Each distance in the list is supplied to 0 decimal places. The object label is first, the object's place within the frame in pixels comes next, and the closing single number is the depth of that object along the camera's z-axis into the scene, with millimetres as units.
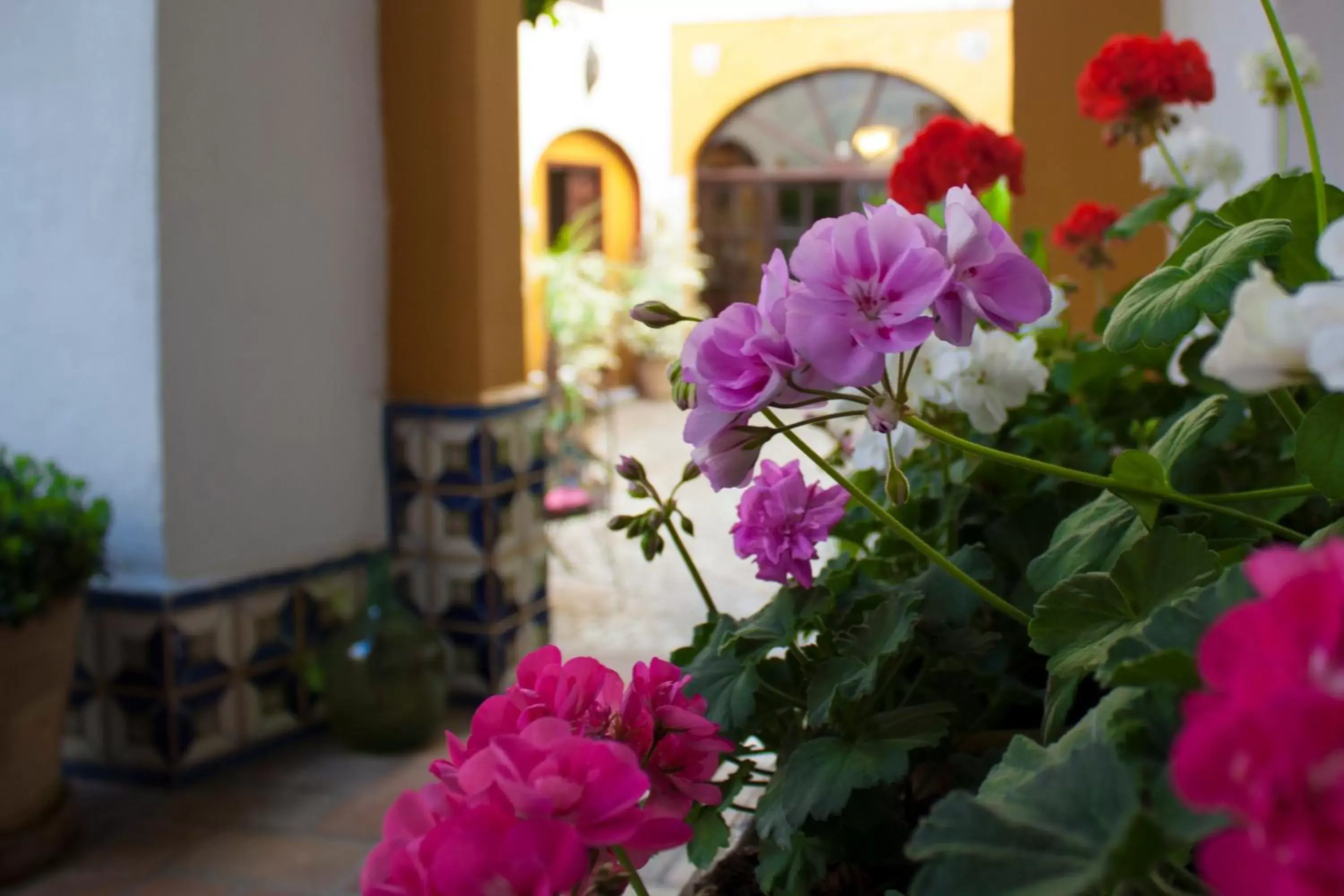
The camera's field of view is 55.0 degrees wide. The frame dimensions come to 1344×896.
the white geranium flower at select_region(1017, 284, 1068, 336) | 1021
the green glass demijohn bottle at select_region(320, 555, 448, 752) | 2570
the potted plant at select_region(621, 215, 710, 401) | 9773
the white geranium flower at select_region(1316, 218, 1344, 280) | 300
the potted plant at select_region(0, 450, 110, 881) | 2040
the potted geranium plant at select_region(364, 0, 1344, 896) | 239
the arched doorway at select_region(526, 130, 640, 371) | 8969
